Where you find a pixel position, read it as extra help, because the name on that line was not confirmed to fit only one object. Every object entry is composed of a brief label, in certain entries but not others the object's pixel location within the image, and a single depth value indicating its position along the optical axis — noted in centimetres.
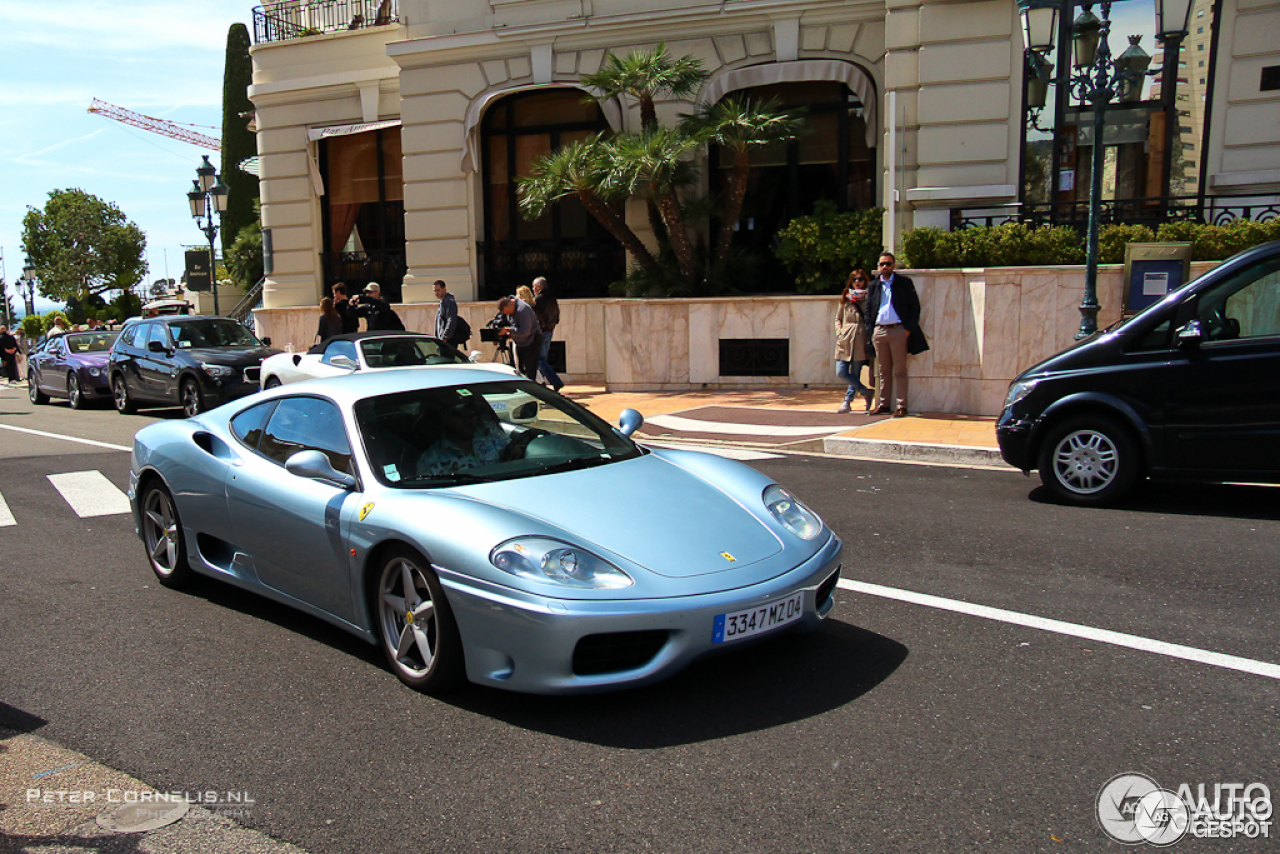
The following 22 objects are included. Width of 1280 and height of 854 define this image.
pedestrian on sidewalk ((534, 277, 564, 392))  1645
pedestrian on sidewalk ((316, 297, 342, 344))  1642
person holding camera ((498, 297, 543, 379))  1515
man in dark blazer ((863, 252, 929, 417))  1298
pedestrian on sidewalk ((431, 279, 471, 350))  1703
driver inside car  478
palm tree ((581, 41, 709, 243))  1755
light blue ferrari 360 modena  393
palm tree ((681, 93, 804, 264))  1684
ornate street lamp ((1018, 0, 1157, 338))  1113
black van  746
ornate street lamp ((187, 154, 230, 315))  2419
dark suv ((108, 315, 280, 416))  1592
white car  1309
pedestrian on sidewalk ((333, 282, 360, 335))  1686
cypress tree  4675
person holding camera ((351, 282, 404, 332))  1648
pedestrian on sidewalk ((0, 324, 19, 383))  2803
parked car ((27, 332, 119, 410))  1902
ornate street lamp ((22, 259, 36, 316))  5881
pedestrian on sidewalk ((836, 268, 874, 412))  1337
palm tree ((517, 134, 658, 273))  1786
